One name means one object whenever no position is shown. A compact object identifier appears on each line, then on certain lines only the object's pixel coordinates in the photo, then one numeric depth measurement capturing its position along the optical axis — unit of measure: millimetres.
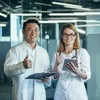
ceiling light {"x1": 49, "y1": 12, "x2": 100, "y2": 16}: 4731
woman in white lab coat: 2609
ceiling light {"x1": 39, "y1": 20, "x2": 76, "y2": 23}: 4691
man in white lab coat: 2619
